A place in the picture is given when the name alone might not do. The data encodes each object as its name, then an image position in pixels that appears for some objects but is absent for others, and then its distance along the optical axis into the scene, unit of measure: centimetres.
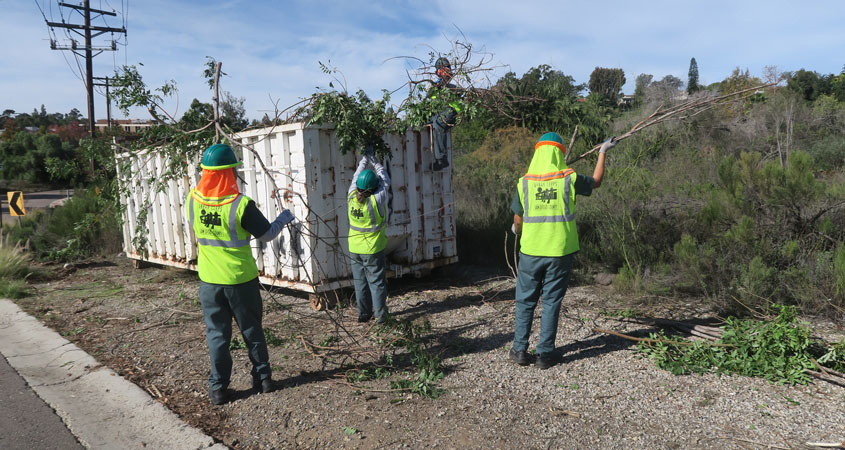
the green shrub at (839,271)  508
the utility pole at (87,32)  2008
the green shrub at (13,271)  795
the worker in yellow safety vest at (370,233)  575
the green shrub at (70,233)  1107
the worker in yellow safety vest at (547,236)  446
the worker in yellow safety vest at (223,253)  395
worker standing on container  625
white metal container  628
